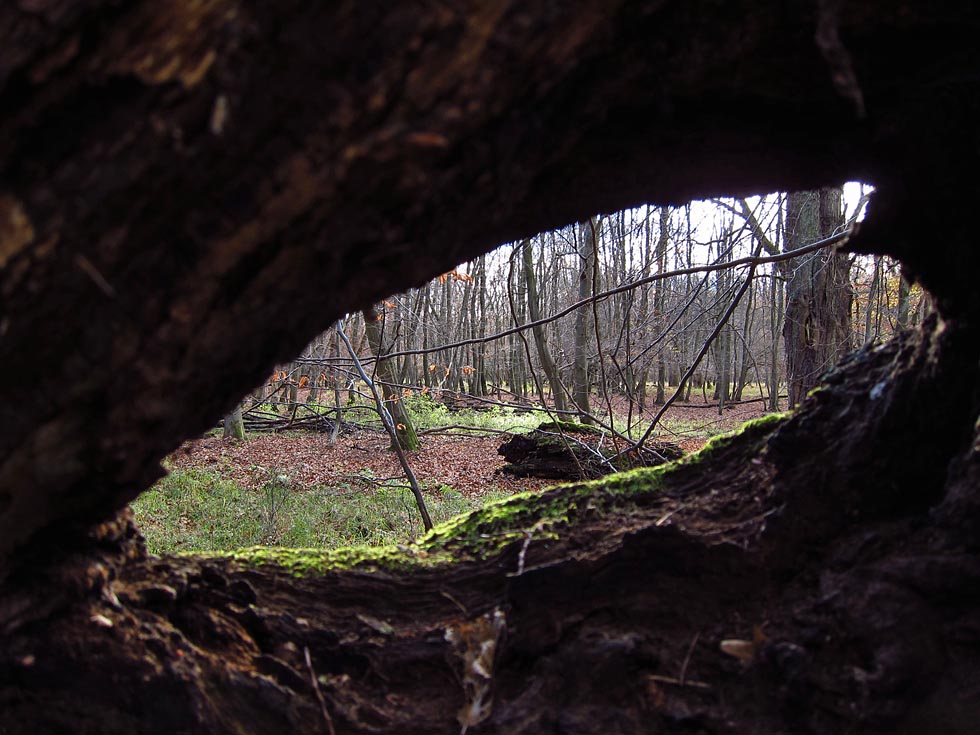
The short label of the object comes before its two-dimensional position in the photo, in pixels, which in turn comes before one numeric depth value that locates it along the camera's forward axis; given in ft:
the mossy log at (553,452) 20.87
